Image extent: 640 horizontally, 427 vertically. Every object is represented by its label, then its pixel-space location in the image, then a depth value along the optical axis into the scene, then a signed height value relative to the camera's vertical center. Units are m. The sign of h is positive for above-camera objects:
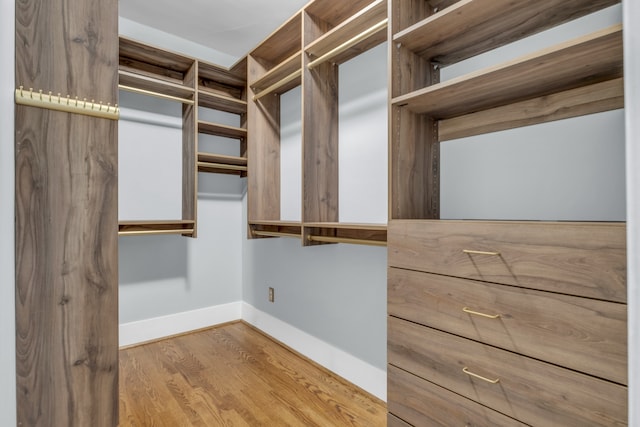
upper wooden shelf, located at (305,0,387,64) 1.57 +0.99
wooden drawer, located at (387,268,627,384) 0.78 -0.32
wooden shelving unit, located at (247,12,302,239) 2.38 +0.61
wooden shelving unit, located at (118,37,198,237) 2.28 +0.95
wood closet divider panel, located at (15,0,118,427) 1.00 -0.03
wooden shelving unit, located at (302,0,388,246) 1.80 +0.63
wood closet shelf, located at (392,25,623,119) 0.87 +0.45
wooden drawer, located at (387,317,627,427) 0.80 -0.50
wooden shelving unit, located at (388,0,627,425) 0.81 -0.13
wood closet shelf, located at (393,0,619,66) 1.09 +0.71
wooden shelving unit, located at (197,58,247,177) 2.56 +0.95
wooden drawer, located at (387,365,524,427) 1.01 -0.68
